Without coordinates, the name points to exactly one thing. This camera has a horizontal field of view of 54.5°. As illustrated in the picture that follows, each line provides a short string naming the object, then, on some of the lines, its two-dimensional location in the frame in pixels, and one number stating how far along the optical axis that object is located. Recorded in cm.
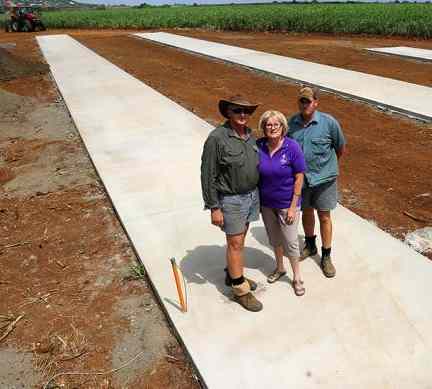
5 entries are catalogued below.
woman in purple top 321
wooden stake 348
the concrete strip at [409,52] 1523
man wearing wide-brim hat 316
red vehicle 3512
